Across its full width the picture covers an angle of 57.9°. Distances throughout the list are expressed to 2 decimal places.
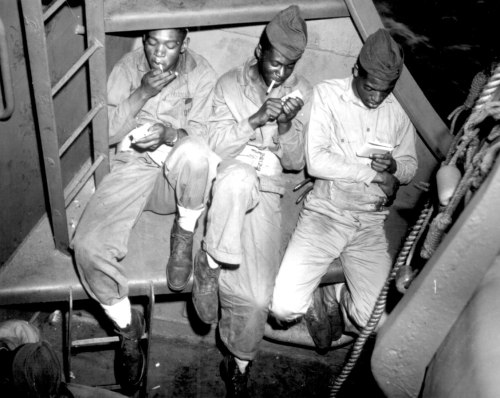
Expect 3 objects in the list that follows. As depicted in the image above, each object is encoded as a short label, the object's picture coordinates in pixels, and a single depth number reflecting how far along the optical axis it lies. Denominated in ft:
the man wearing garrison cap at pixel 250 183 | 9.20
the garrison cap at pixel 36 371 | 7.70
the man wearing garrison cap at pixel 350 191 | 10.50
